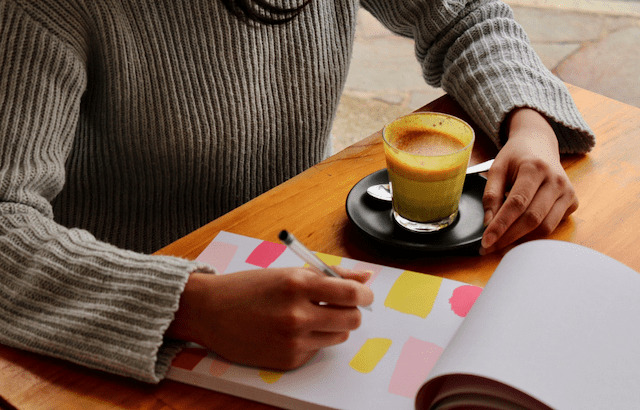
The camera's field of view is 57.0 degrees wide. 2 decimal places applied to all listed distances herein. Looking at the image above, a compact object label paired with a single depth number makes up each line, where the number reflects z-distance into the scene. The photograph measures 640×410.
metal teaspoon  0.76
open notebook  0.43
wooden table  0.53
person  0.55
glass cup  0.68
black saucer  0.67
